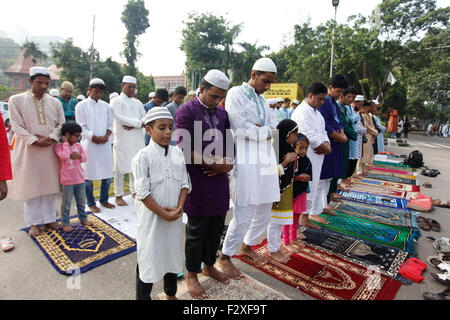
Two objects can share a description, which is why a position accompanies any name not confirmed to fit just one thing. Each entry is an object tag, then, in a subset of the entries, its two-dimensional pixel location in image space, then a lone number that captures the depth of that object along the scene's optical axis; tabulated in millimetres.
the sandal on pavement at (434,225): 3872
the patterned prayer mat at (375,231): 3377
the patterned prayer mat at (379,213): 4068
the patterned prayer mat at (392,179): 6662
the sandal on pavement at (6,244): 2789
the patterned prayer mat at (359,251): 2834
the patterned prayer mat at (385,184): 6051
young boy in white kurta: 1830
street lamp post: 13898
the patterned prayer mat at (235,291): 2205
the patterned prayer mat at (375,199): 4926
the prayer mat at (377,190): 5496
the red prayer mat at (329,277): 2336
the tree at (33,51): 26000
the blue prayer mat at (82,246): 2566
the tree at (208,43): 29875
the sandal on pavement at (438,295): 2300
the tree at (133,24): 34812
